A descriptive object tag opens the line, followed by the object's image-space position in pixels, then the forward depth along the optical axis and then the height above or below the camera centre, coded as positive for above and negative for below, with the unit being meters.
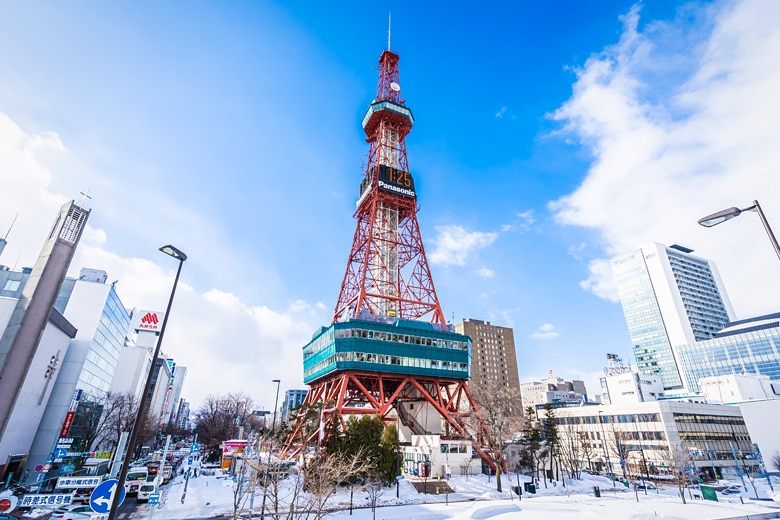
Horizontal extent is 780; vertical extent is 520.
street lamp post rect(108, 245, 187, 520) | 9.98 -0.70
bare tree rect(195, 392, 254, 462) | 79.28 +3.42
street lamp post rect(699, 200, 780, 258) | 12.56 +6.91
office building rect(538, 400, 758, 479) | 67.12 +1.06
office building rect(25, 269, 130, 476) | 50.59 +9.06
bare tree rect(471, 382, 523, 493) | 45.41 +1.92
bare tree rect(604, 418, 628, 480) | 69.38 +0.42
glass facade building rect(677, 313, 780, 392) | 114.50 +26.09
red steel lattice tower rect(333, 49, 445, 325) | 68.62 +39.09
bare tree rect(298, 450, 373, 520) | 17.46 -2.15
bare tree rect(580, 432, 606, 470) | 71.00 -1.24
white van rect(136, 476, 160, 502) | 33.75 -4.50
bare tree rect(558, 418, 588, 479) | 57.09 -1.29
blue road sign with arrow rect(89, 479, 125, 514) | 9.75 -1.48
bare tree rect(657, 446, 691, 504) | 38.42 -2.05
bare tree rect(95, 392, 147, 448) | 61.50 +2.66
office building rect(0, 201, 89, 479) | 26.11 +8.30
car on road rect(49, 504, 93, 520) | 18.64 -3.85
